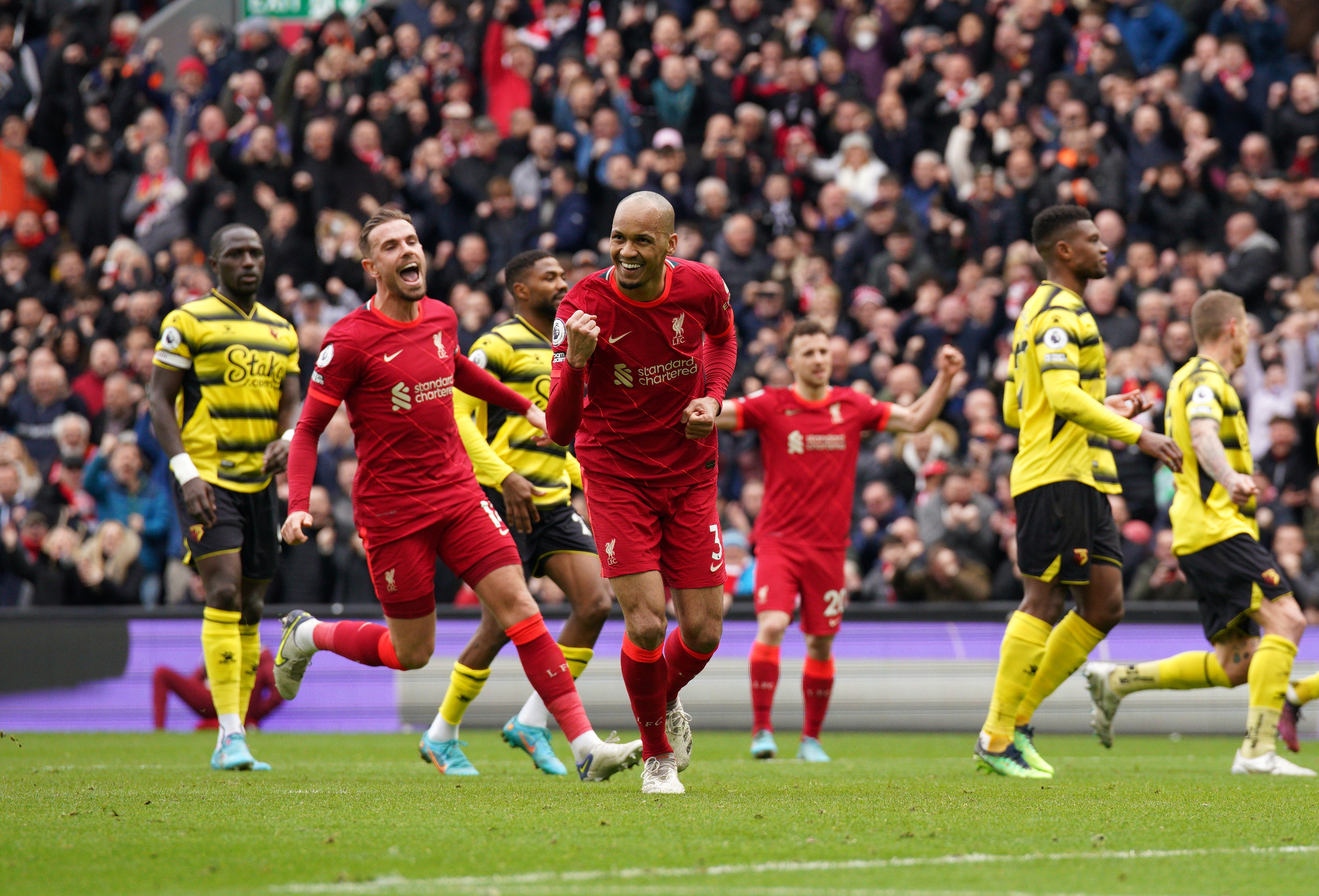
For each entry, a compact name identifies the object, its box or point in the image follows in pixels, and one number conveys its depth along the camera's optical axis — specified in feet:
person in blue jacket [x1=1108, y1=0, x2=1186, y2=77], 111.65
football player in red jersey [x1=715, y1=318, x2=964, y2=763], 69.92
